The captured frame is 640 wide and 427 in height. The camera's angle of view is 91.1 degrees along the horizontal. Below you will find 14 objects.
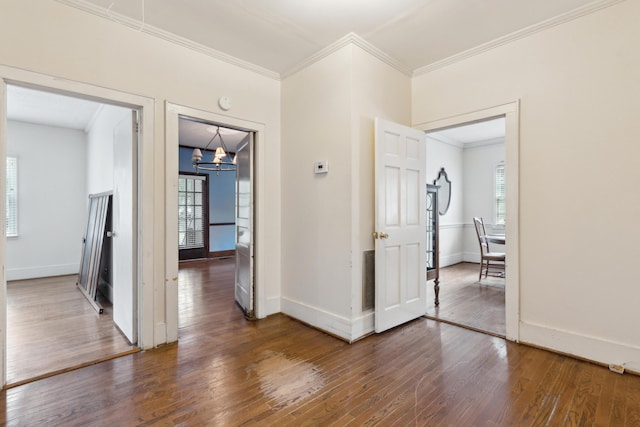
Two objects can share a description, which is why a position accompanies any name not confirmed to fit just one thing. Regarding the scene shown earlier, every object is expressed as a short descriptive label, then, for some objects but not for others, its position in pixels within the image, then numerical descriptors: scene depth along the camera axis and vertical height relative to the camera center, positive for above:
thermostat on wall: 3.20 +0.46
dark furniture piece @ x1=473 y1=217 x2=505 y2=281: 5.14 -0.73
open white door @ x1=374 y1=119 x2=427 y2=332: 3.05 -0.14
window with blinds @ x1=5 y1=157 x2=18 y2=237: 5.30 +0.26
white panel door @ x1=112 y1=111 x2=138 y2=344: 2.82 -0.14
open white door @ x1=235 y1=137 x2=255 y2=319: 3.59 -0.22
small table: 4.79 -0.44
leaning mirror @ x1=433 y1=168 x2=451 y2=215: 6.75 +0.44
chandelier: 5.42 +1.12
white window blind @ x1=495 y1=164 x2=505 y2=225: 6.95 +0.40
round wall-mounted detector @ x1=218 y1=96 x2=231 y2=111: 3.20 +1.11
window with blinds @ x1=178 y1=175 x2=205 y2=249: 7.61 -0.02
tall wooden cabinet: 4.45 -0.27
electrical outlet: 2.31 -1.17
